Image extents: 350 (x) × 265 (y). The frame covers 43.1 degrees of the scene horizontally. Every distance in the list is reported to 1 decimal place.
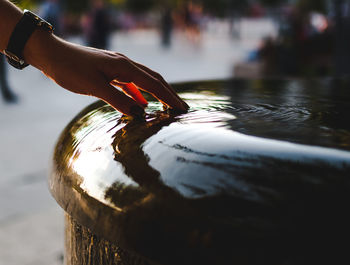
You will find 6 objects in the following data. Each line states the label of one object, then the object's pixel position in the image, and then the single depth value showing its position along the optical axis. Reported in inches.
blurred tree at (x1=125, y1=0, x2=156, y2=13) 1609.0
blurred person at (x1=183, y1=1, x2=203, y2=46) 644.7
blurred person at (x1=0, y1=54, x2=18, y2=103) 273.7
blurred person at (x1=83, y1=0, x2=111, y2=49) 455.2
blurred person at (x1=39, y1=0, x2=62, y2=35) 357.7
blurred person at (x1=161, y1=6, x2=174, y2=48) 669.9
